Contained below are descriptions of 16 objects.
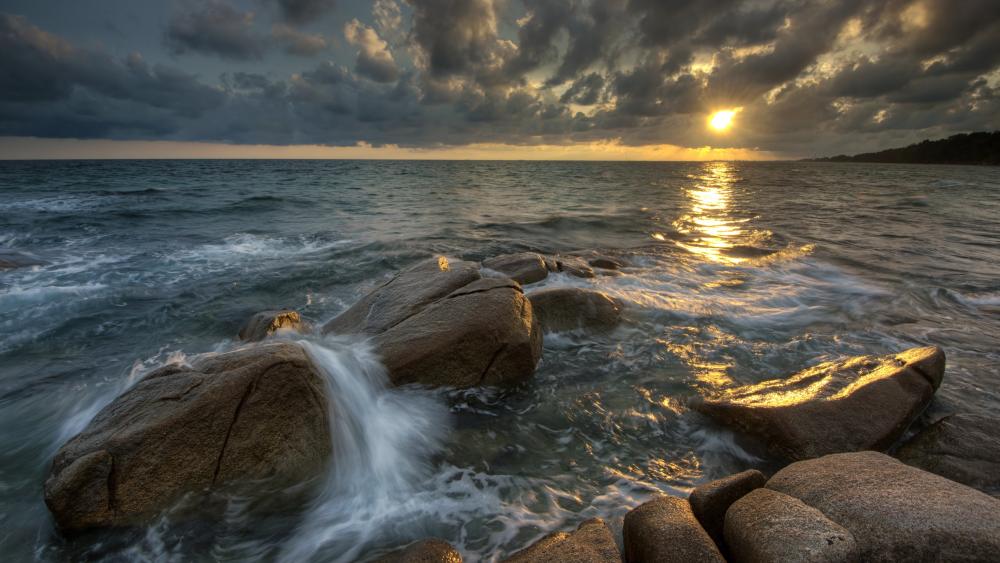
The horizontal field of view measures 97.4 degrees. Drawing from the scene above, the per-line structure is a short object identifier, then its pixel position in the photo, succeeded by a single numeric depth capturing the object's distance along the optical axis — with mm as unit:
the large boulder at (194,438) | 3701
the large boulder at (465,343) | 5781
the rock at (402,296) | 6746
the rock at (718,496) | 3117
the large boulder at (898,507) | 2473
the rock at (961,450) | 3937
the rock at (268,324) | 7203
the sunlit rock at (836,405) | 4281
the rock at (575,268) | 11258
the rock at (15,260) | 12628
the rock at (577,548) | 2855
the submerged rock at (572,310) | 7742
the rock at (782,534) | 2465
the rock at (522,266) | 10258
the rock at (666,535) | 2721
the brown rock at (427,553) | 3111
